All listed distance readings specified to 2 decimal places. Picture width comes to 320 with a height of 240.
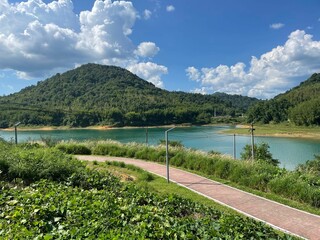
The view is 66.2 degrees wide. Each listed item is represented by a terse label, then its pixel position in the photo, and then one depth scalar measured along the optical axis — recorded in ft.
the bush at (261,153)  44.38
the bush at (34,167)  20.70
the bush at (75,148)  50.45
